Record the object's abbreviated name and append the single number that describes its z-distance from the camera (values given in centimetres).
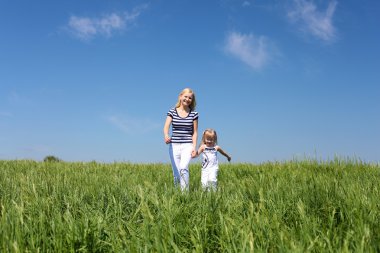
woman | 768
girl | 790
